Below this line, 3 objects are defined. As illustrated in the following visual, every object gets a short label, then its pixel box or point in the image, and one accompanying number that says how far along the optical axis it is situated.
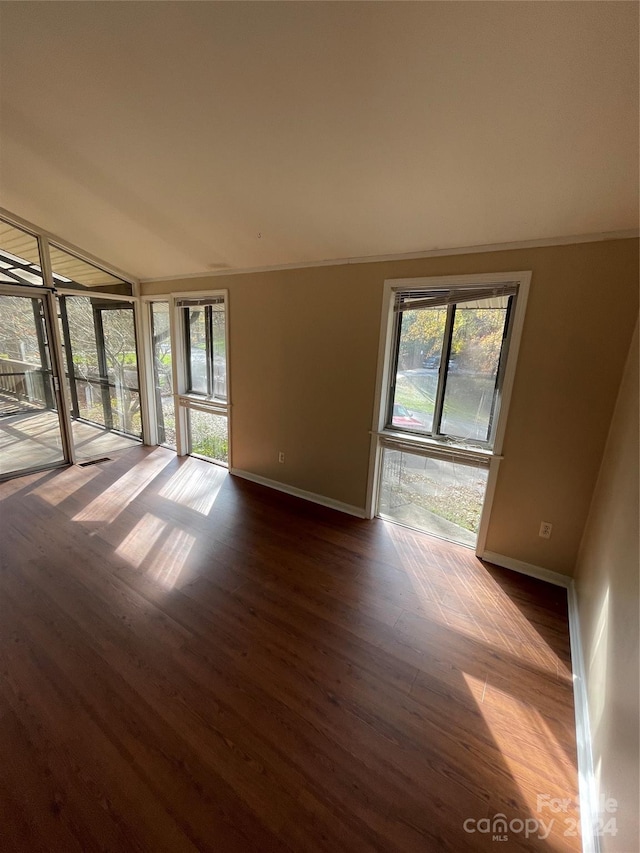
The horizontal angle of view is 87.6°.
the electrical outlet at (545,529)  2.32
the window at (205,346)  3.84
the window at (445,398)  2.37
